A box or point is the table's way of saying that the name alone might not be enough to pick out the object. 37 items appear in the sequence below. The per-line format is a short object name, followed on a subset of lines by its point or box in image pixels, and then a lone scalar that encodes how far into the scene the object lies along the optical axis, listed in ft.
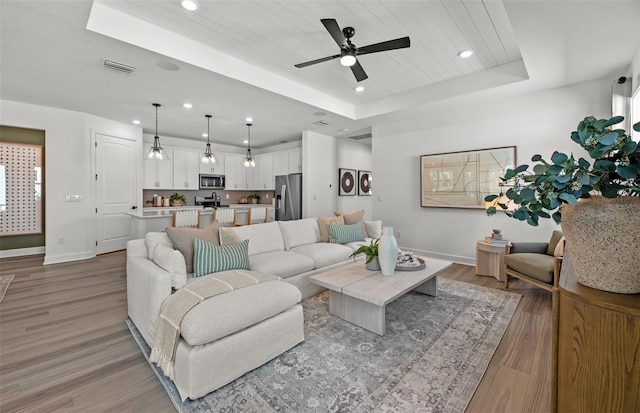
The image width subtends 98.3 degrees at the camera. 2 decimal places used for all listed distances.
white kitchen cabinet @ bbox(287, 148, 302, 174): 21.89
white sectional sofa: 5.46
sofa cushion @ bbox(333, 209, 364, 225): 14.47
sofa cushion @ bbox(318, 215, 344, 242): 13.62
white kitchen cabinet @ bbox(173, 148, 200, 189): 21.98
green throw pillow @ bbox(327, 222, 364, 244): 13.29
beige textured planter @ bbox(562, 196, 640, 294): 2.33
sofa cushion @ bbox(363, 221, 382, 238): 14.73
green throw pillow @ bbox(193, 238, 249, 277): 8.24
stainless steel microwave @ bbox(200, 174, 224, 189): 23.46
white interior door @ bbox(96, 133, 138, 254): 17.42
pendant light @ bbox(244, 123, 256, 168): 18.92
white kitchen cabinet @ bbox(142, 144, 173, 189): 20.57
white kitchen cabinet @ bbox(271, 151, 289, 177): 22.99
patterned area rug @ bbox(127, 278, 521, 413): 5.35
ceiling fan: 7.50
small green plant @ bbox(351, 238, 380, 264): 9.31
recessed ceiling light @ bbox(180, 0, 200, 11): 7.69
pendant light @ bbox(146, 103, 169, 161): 14.46
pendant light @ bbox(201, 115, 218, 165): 15.98
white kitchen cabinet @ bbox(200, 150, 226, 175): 23.48
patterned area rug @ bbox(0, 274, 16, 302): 10.94
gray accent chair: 9.62
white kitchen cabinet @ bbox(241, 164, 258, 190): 26.43
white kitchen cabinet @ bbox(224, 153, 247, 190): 25.00
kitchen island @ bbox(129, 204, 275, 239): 14.55
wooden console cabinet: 2.10
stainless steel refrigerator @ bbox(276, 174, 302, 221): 20.66
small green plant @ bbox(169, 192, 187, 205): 22.11
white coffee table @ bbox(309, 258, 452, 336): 7.64
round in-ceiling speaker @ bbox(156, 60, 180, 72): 9.71
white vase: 8.83
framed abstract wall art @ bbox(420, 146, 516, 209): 13.78
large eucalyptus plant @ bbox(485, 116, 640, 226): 2.22
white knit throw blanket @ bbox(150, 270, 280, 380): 5.72
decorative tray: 9.44
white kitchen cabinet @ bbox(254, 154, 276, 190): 24.57
